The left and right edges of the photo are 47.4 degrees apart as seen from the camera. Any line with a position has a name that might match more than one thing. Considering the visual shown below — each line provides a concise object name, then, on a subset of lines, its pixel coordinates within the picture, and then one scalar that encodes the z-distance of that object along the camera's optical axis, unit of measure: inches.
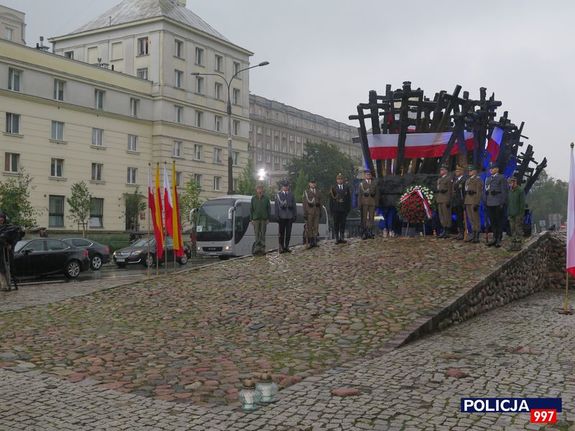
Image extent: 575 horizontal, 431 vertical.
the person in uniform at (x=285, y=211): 684.7
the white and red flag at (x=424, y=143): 794.8
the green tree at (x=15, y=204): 1269.7
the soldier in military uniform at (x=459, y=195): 663.8
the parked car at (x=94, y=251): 1082.7
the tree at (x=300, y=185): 2684.5
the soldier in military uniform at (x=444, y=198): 671.1
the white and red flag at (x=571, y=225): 417.7
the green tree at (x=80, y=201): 1547.7
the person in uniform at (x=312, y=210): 695.1
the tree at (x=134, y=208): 1822.0
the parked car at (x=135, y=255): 1134.4
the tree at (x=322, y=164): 3107.8
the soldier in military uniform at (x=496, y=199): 609.6
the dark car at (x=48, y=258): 813.2
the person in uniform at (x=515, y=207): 709.5
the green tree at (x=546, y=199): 3582.7
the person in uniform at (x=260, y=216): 689.6
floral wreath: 718.5
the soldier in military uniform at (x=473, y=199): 632.4
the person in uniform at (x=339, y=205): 689.6
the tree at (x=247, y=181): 1998.0
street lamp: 1280.4
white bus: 1162.6
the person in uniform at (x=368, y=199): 713.6
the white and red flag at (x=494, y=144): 833.5
